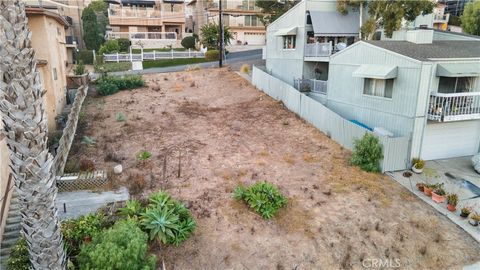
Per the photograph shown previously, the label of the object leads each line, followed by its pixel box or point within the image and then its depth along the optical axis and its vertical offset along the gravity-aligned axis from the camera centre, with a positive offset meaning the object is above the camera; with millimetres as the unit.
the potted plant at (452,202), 13039 -5773
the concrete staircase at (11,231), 9553 -5466
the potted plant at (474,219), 12234 -5991
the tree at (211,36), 41062 +1386
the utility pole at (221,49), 33781 -127
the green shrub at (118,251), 8086 -4925
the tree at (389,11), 22406 +2498
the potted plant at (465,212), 12695 -5942
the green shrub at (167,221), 10500 -5399
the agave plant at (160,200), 11351 -5065
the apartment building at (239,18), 49050 +4238
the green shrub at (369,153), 15539 -4690
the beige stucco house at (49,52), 17391 -324
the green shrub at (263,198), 12383 -5494
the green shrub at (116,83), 25922 -2864
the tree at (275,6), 38000 +4640
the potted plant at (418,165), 15664 -5254
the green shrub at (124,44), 41406 +356
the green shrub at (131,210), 11047 -5210
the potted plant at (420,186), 14368 -5672
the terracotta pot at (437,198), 13547 -5801
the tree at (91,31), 42719 +1927
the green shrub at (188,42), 44256 +693
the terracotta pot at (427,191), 13996 -5726
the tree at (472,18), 39344 +3604
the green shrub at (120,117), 20508 -4189
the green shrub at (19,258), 8672 -5411
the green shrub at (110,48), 38406 -124
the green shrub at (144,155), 15753 -4951
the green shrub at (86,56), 38125 -1028
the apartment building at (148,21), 45156 +3502
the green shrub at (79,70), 26531 -1790
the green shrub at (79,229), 9648 -5299
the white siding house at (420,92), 15844 -2083
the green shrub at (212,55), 39281 -832
